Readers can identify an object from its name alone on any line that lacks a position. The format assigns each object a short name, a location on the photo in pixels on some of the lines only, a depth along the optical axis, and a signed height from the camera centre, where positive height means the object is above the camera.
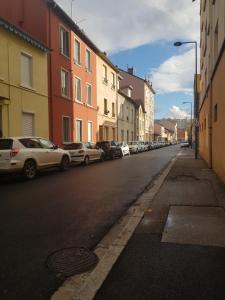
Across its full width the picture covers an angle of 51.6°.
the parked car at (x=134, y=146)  25.15 -0.71
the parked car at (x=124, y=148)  20.59 -0.73
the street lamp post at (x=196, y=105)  15.62 +2.82
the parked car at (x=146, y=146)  30.27 -0.81
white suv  7.96 -0.54
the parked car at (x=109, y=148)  16.88 -0.61
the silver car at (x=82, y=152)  12.95 -0.65
